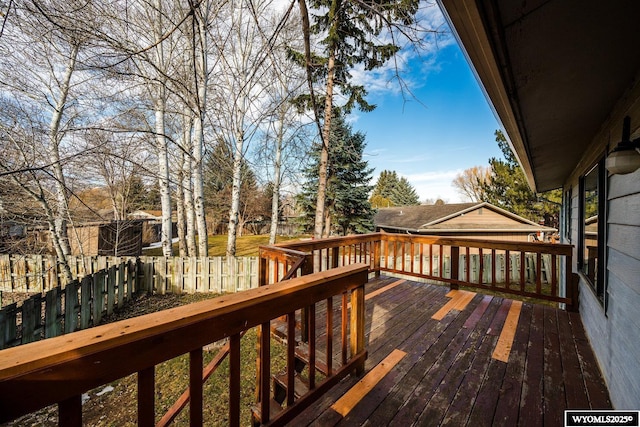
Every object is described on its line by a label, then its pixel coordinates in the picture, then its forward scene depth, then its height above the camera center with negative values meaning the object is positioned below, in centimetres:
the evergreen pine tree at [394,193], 3641 +271
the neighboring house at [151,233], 1728 -168
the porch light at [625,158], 150 +32
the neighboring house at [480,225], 1402 -67
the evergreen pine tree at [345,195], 1384 +87
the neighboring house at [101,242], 1083 -141
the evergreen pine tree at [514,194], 1515 +114
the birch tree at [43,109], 485 +203
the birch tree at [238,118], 654 +250
